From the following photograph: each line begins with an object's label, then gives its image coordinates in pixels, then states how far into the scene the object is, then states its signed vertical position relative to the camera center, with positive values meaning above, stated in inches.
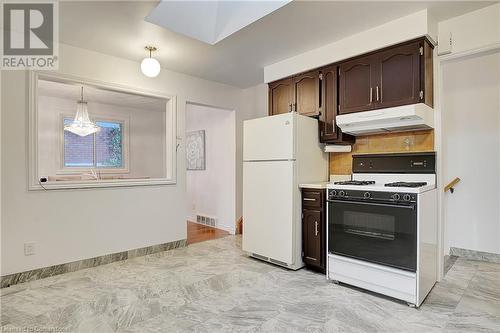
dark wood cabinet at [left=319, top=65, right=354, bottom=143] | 125.9 +24.8
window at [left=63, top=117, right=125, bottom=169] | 225.3 +14.5
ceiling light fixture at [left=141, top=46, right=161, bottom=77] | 118.6 +40.7
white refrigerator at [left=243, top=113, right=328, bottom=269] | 122.1 -6.0
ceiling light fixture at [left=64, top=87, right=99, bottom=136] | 183.2 +27.1
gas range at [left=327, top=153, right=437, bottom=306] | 90.2 -21.9
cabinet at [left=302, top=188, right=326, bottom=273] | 118.4 -26.8
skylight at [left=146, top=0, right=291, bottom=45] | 100.3 +55.3
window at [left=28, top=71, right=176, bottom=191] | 158.6 +22.6
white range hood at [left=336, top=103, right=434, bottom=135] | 98.5 +16.5
